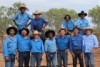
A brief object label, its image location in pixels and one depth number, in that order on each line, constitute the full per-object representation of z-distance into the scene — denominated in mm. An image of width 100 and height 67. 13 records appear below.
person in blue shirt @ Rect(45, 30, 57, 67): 10016
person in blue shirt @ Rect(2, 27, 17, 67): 9156
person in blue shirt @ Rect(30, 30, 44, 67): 9805
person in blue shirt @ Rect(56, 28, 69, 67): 10234
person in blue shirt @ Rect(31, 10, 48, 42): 10484
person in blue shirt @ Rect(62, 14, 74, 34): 11320
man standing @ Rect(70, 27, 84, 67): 10250
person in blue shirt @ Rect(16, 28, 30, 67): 9680
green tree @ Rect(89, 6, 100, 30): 48094
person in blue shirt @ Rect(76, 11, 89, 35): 11234
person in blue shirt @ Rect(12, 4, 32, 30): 10539
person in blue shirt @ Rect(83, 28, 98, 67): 10242
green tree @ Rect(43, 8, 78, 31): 50109
